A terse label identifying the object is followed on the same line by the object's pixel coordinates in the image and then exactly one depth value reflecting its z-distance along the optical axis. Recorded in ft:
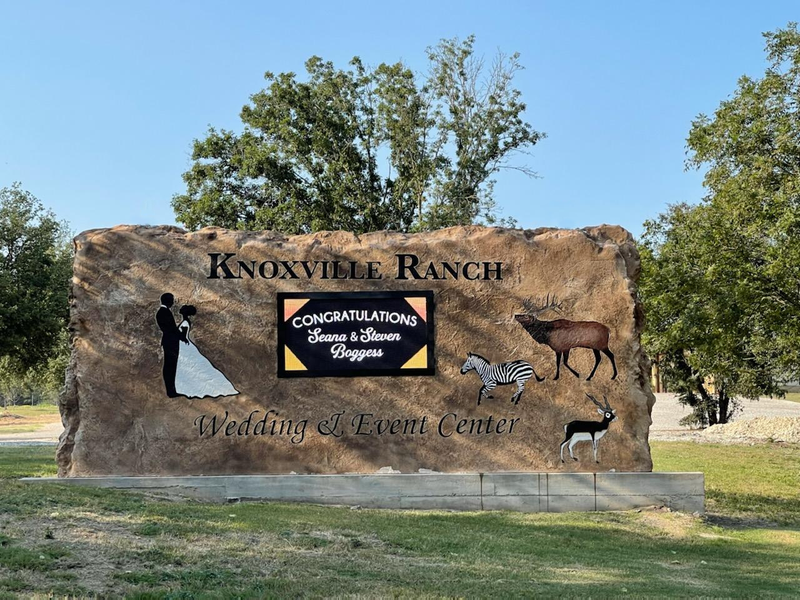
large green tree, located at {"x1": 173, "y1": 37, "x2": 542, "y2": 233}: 105.70
